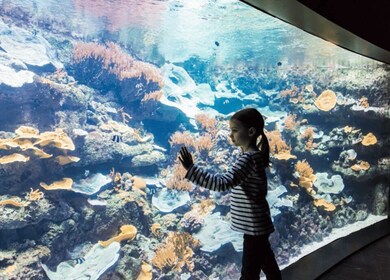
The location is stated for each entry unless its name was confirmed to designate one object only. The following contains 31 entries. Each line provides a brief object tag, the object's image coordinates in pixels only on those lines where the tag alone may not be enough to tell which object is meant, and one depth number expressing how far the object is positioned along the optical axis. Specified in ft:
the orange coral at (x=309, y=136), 19.56
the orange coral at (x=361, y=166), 19.06
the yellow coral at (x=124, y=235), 13.57
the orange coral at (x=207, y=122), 19.22
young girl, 5.71
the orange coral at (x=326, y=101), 20.67
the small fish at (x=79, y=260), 13.11
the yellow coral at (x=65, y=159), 14.64
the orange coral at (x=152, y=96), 19.93
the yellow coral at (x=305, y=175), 17.29
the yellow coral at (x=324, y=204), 17.60
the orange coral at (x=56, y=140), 13.83
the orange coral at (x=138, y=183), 16.21
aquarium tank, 13.37
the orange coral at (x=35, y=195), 12.96
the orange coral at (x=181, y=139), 18.53
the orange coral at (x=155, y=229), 14.87
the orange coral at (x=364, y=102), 19.31
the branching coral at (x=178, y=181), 16.33
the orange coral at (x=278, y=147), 17.22
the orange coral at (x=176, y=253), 13.87
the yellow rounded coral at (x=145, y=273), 13.15
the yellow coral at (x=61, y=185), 13.66
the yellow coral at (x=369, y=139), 18.80
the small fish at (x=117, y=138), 17.14
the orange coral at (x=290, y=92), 22.87
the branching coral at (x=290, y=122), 19.97
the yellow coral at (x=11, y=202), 12.48
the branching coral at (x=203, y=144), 17.56
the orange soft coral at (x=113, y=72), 19.71
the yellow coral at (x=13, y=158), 12.90
